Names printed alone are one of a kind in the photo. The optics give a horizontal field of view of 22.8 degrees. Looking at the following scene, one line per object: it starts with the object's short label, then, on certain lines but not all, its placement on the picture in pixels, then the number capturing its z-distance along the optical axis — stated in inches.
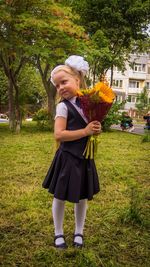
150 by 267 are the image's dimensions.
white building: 2341.3
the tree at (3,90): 1379.2
